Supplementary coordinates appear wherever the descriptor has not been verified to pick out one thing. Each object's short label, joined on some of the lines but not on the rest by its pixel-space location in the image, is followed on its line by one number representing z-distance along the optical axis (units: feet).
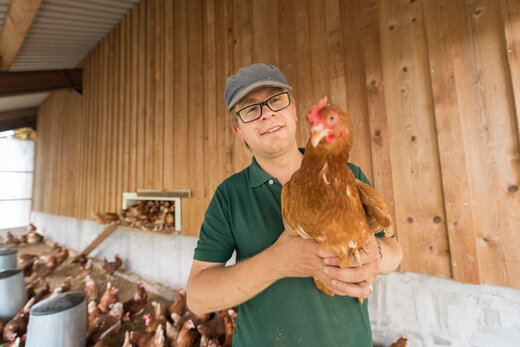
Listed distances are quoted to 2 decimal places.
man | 2.45
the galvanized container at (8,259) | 12.61
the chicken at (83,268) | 15.07
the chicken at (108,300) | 10.18
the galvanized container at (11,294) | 9.45
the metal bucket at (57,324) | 6.34
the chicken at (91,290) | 11.48
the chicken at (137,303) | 10.00
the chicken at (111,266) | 13.92
